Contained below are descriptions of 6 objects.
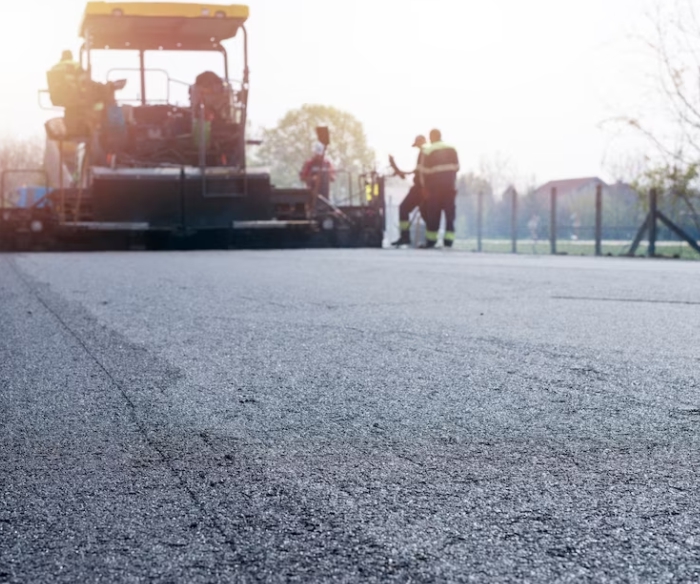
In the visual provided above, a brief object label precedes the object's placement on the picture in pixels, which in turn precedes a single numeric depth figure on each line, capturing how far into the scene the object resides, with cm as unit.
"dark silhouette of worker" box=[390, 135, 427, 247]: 1936
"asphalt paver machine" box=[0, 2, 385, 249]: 1561
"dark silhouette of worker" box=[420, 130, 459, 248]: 1797
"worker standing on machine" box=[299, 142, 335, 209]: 1833
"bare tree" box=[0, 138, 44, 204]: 4591
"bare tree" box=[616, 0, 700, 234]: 1798
